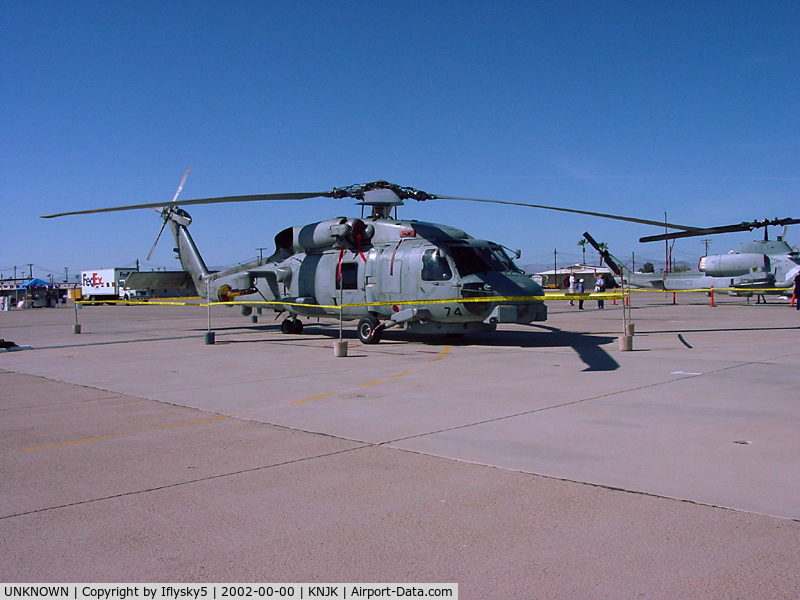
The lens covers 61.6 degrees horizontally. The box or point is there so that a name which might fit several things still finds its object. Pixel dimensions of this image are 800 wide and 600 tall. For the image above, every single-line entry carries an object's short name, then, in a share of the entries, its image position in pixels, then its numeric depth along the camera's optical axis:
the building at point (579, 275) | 105.50
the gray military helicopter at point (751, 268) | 31.55
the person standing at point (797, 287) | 23.59
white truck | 66.25
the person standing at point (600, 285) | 33.28
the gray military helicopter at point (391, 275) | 14.14
